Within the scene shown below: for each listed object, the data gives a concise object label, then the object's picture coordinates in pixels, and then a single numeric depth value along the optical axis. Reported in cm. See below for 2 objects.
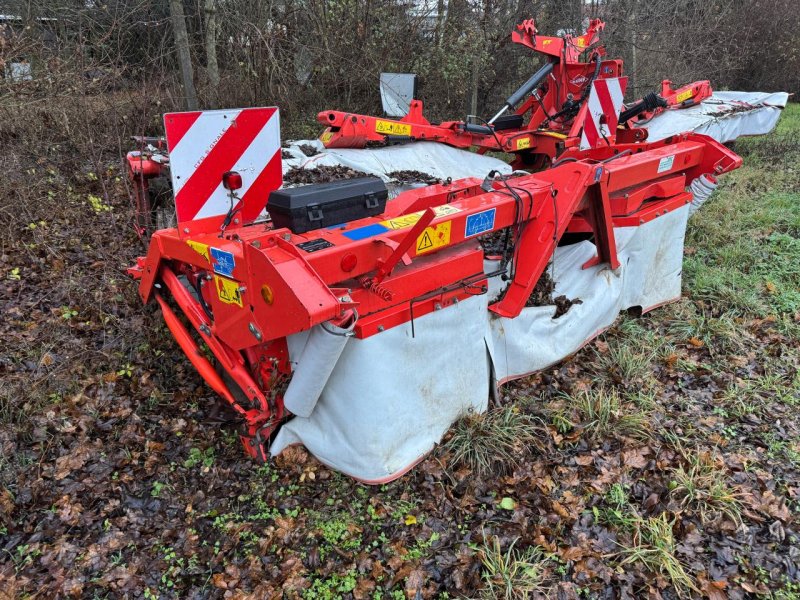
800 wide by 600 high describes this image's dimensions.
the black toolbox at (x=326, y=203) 239
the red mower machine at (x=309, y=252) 221
